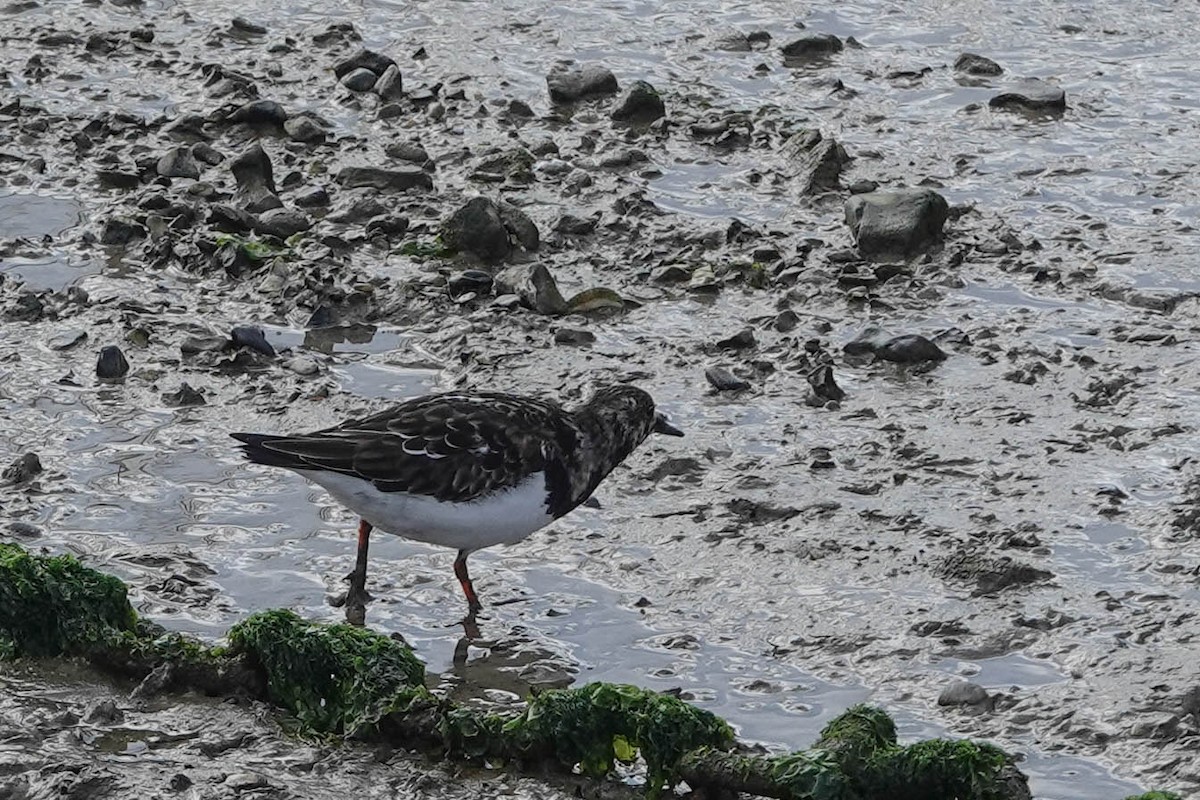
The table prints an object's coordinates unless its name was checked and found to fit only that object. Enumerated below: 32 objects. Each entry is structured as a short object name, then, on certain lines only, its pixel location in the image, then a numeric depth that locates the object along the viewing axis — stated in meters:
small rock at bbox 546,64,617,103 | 21.20
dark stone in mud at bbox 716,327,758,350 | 16.47
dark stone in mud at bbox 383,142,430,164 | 20.08
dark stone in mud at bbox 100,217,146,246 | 18.61
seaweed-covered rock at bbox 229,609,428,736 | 11.41
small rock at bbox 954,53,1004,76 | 21.33
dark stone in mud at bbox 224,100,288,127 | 20.91
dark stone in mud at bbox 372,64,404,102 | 21.48
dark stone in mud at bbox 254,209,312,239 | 18.62
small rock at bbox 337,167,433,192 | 19.50
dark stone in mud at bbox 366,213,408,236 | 18.64
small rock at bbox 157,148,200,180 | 19.84
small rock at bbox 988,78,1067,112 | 20.39
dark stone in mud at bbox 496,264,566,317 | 17.06
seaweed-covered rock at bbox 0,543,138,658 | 12.04
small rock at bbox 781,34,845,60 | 22.11
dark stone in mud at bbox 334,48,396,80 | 22.20
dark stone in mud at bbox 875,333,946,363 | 16.09
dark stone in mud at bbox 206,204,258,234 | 18.70
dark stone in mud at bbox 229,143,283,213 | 19.33
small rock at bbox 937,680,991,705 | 11.70
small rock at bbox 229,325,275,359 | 16.50
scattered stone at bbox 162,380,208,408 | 15.81
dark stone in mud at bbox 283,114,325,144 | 20.56
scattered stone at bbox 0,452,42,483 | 14.58
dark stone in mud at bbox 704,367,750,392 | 15.89
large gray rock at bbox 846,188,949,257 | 17.70
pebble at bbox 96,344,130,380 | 16.16
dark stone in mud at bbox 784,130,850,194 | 19.03
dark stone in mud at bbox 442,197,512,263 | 17.92
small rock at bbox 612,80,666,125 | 20.62
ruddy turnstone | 12.84
